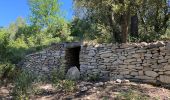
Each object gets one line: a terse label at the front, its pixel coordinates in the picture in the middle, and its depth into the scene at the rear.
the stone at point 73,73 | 4.24
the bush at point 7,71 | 4.80
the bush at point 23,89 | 3.09
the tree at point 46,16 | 9.49
